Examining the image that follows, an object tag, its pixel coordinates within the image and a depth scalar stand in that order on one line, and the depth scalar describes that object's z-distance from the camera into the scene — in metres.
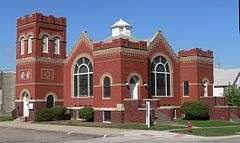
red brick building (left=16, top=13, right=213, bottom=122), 32.74
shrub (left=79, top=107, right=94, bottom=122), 33.93
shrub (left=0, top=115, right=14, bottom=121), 39.30
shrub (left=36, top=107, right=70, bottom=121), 35.16
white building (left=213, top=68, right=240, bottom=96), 54.30
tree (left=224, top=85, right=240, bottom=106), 37.79
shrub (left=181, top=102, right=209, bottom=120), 34.90
